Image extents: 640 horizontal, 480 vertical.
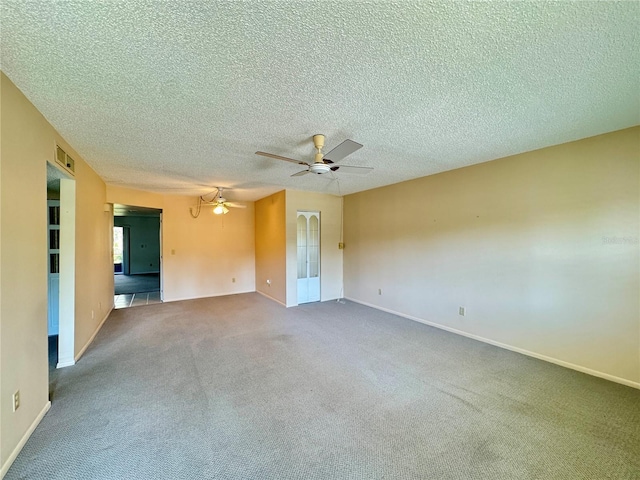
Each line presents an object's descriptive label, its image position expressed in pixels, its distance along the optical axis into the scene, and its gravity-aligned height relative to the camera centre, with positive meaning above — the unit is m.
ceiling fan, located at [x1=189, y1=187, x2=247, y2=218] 5.19 +0.79
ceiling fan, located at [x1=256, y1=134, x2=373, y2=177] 2.41 +0.89
